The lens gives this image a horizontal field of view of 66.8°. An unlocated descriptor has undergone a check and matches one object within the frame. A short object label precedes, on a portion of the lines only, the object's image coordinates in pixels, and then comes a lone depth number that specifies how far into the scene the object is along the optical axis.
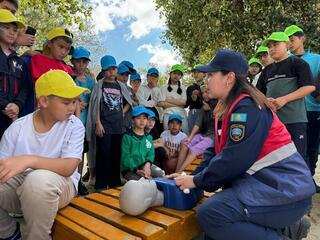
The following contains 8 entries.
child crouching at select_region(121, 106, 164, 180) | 3.27
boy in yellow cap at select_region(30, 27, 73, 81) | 2.77
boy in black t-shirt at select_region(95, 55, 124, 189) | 3.36
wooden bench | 1.60
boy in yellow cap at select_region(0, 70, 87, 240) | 1.62
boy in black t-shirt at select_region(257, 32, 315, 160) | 2.78
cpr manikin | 1.75
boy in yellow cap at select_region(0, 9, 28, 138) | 2.38
